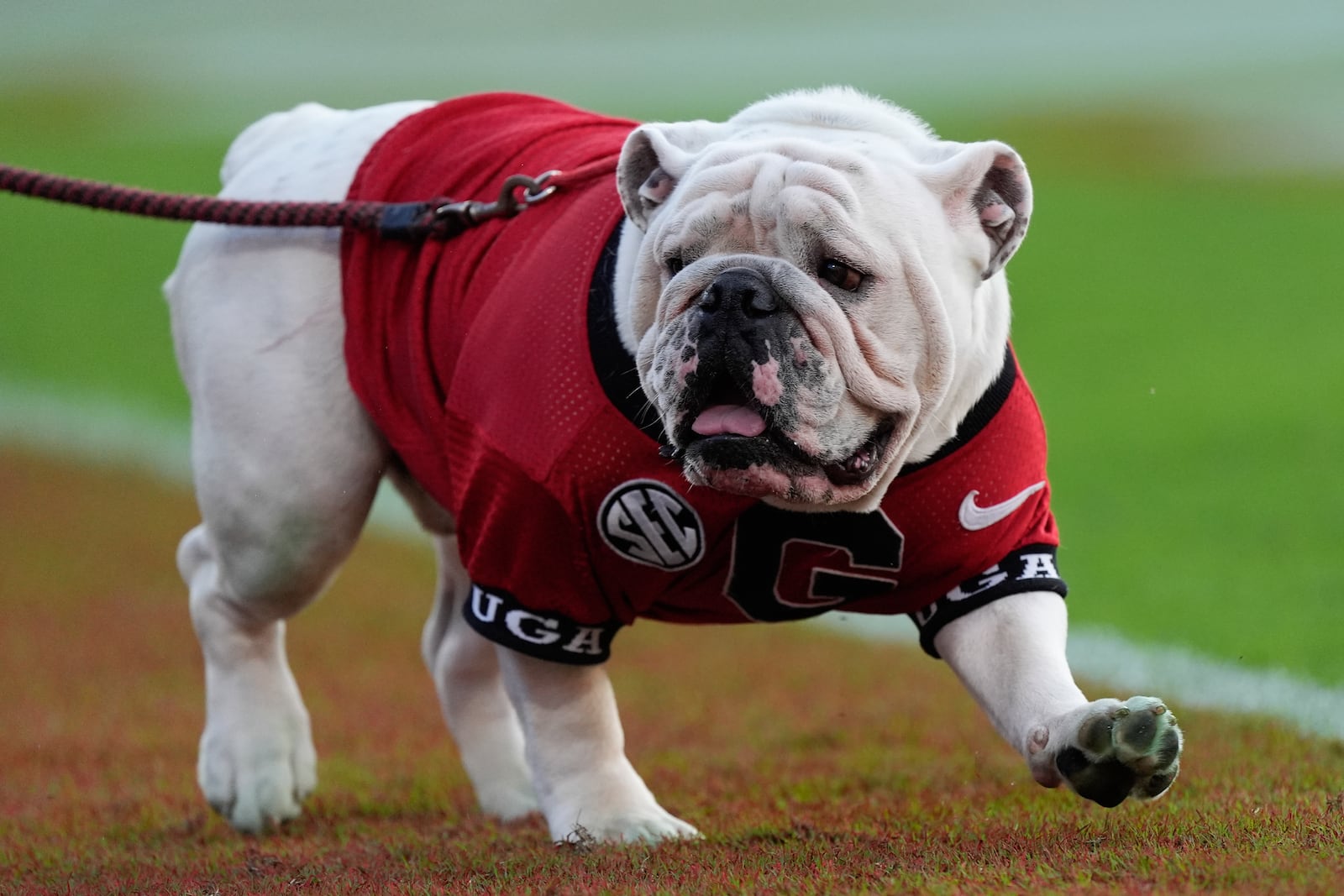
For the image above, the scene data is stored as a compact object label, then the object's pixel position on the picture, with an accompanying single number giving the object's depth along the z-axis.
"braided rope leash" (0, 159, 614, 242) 8.83
